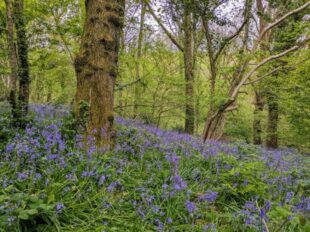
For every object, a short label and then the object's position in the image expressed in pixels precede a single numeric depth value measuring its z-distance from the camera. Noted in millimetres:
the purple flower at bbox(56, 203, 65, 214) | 1844
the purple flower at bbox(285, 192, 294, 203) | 2652
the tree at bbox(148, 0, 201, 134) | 10156
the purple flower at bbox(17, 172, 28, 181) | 2131
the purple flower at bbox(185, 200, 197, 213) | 2217
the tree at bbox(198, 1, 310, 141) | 6844
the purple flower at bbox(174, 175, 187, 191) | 2482
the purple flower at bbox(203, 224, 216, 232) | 2113
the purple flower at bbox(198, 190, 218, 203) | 2501
